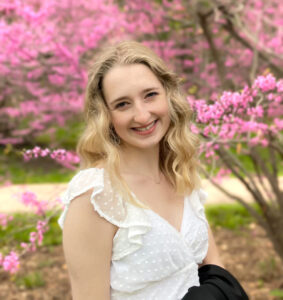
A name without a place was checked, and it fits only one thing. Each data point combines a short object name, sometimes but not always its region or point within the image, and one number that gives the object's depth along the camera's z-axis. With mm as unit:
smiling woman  1401
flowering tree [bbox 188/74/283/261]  2141
